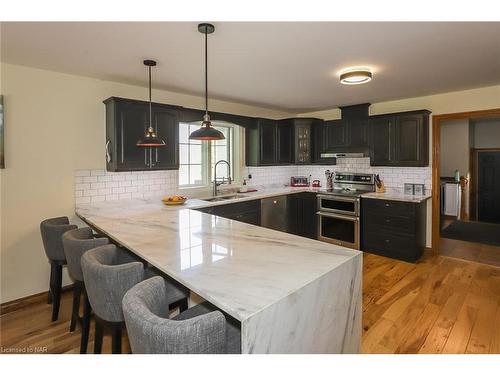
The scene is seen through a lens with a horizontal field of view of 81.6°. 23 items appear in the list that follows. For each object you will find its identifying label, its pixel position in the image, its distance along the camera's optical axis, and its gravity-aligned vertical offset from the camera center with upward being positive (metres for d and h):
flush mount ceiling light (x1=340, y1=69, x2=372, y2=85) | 2.97 +1.08
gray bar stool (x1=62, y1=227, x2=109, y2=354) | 1.93 -0.53
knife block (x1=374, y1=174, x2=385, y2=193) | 4.68 -0.09
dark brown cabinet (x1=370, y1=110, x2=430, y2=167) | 4.14 +0.60
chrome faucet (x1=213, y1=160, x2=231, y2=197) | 4.39 +0.04
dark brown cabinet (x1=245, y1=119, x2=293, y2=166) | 4.92 +0.66
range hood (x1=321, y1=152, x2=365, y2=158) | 4.79 +0.43
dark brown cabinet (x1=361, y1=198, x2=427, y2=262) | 3.93 -0.69
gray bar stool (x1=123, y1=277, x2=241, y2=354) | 0.99 -0.52
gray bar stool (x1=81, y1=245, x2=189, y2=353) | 1.49 -0.55
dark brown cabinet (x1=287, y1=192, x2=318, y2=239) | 4.96 -0.58
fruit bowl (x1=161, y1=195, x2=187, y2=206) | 3.41 -0.23
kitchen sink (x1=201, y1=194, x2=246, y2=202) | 3.95 -0.23
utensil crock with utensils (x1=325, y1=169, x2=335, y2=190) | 5.34 +0.00
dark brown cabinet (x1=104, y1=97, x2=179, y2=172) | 3.20 +0.56
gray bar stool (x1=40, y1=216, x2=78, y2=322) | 2.50 -0.61
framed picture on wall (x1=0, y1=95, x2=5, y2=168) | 2.73 +0.43
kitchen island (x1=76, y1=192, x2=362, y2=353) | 1.13 -0.45
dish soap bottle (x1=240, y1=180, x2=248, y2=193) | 4.77 -0.12
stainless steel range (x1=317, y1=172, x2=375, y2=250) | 4.46 -0.47
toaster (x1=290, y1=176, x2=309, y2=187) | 5.72 -0.01
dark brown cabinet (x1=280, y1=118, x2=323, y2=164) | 5.30 +0.78
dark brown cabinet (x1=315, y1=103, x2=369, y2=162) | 4.74 +0.79
